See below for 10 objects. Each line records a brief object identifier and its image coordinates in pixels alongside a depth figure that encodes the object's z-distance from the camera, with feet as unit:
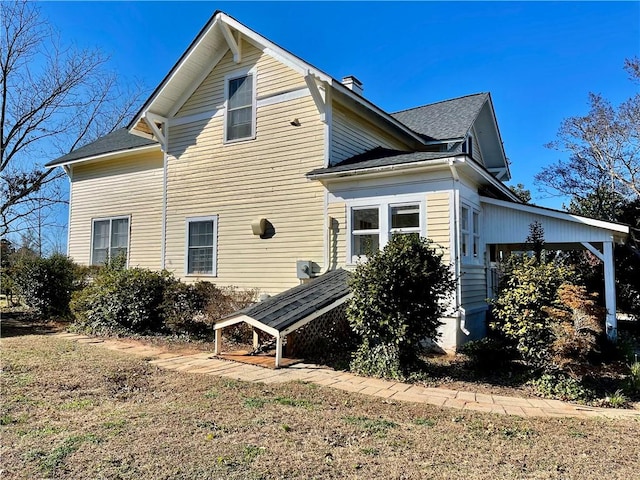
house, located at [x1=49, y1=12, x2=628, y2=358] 29.27
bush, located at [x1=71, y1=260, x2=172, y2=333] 31.48
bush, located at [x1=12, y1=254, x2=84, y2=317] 39.19
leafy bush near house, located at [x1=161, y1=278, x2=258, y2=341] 30.30
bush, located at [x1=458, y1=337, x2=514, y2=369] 22.60
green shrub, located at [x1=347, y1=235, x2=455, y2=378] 20.75
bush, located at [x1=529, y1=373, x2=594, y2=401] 18.01
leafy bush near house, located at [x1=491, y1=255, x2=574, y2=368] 18.84
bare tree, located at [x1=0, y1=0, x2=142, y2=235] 59.82
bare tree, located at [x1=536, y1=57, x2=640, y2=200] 54.85
